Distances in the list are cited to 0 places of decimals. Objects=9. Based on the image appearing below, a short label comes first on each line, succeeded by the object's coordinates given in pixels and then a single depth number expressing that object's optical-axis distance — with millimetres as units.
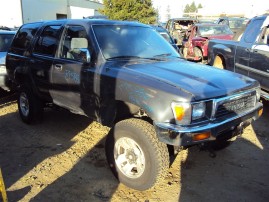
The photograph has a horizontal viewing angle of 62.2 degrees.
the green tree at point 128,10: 18207
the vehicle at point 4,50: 4981
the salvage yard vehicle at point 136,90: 2285
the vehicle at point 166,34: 6747
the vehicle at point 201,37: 9011
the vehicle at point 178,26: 11979
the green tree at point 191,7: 68308
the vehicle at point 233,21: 11423
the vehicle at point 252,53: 4196
